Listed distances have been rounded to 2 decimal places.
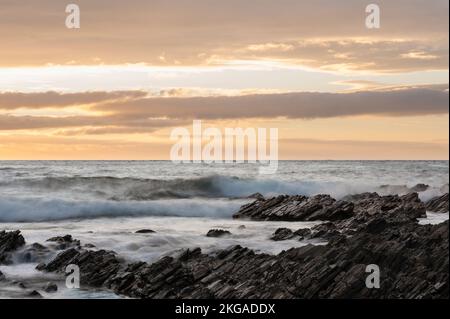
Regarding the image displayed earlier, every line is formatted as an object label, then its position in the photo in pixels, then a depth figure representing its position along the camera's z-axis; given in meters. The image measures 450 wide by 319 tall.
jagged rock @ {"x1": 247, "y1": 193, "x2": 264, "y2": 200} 51.11
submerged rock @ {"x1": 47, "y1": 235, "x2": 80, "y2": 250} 25.97
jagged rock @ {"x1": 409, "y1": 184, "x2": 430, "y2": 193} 55.01
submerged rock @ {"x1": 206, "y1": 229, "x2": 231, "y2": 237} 28.60
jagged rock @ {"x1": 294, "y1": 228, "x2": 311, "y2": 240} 27.39
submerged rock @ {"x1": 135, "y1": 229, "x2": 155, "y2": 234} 29.66
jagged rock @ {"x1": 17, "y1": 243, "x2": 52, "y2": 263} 25.23
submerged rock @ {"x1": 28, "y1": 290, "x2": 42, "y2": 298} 20.88
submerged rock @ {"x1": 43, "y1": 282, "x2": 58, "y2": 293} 21.66
